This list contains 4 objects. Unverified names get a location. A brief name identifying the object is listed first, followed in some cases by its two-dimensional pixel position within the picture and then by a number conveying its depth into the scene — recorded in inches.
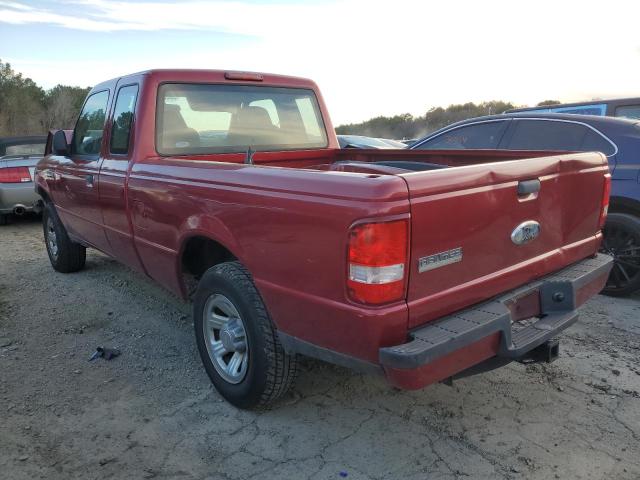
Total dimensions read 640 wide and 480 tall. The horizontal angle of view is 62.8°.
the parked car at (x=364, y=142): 413.3
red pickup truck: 84.4
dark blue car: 176.9
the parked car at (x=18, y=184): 335.6
